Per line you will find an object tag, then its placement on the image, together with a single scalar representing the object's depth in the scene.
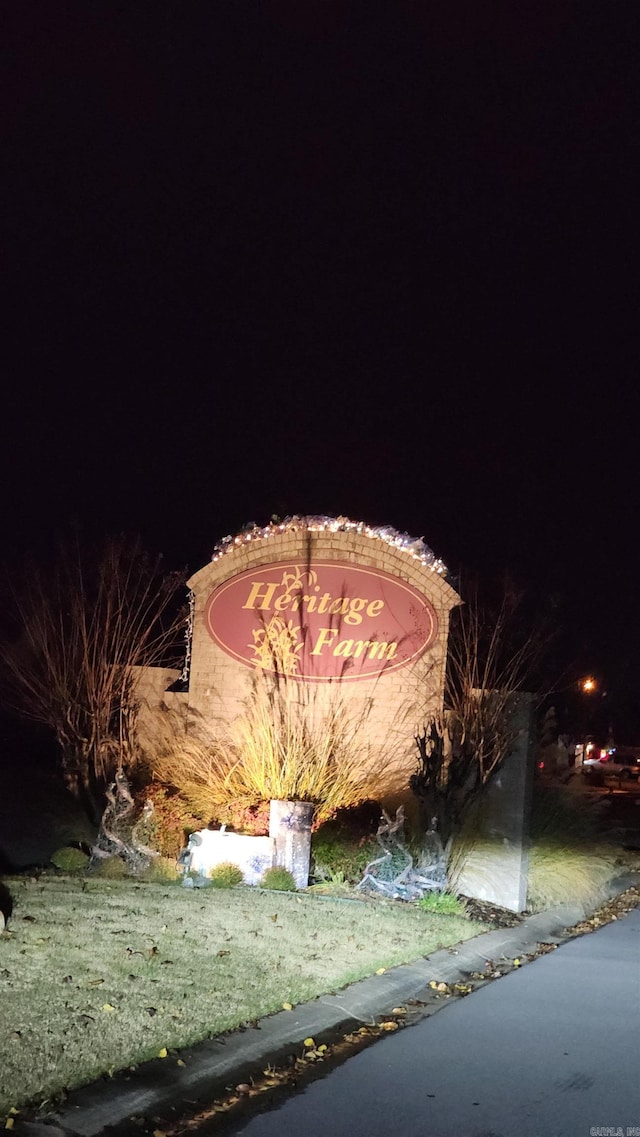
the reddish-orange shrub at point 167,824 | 12.91
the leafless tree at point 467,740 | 13.34
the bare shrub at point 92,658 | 15.41
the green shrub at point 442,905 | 11.83
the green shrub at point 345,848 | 12.70
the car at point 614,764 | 45.96
